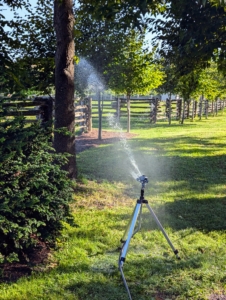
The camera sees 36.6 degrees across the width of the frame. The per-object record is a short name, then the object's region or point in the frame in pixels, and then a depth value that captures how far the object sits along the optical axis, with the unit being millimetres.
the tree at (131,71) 10992
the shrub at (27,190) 2998
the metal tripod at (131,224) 3014
